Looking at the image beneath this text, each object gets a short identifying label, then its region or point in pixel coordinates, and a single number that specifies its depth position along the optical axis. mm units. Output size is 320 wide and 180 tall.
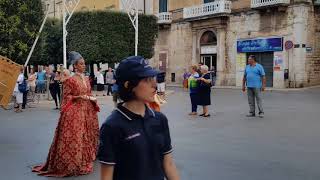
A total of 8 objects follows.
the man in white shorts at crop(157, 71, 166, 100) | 17351
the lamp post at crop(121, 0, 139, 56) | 18263
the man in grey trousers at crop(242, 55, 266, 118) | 10495
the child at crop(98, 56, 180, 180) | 2105
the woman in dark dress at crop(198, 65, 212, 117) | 10987
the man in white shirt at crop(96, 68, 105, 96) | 22418
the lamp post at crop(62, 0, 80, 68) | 15399
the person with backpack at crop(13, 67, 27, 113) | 13328
